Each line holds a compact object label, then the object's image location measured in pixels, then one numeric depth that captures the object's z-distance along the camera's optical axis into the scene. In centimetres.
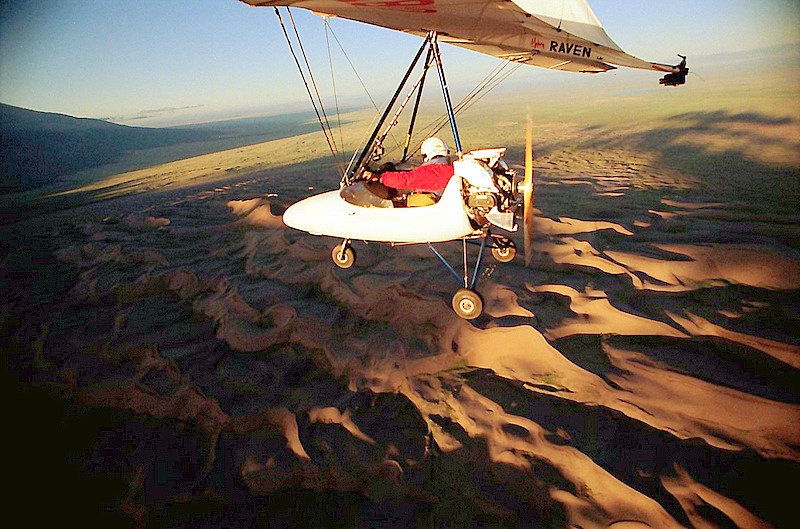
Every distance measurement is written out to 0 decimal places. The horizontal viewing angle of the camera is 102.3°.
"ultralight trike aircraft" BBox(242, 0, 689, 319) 379
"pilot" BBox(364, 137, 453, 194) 477
